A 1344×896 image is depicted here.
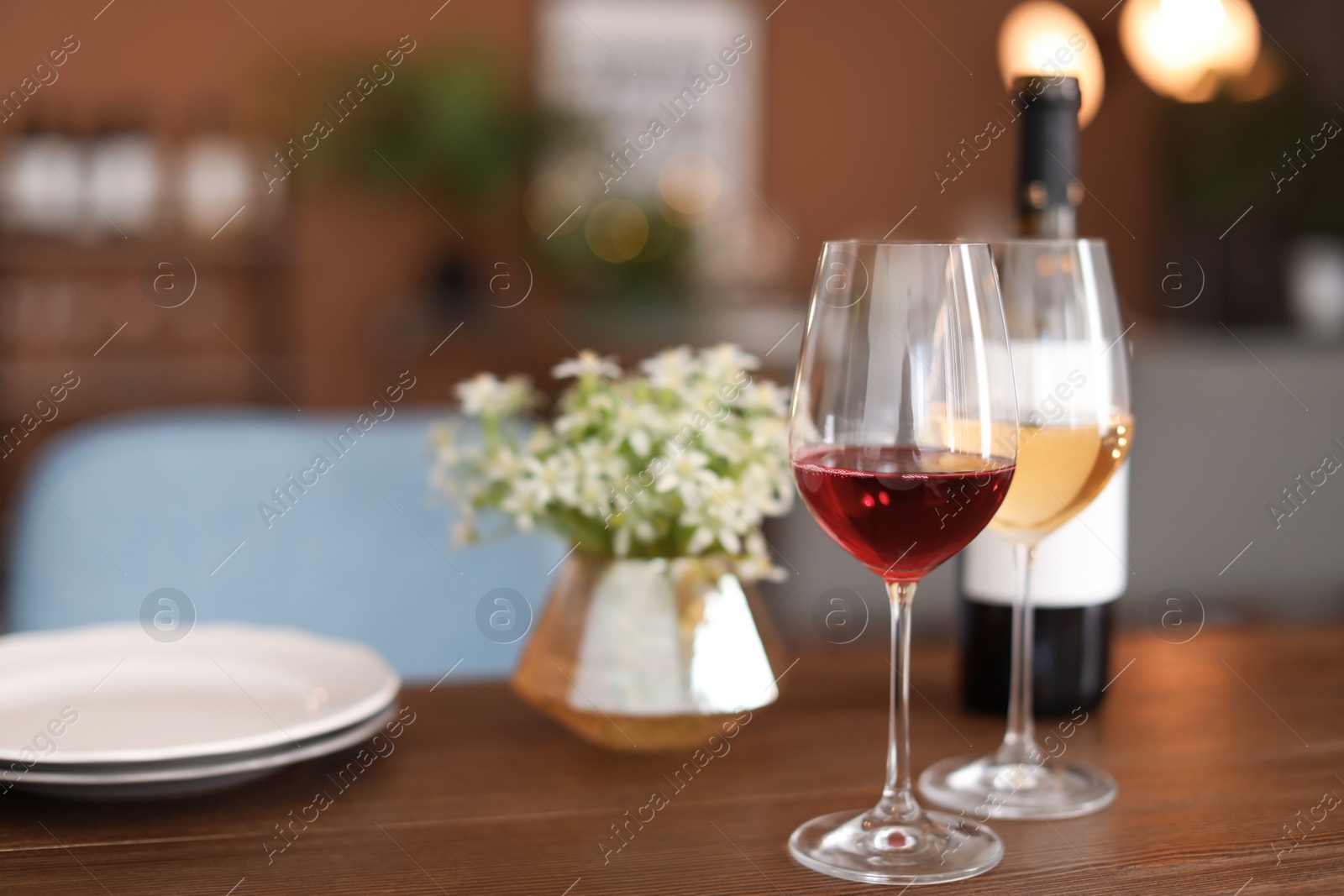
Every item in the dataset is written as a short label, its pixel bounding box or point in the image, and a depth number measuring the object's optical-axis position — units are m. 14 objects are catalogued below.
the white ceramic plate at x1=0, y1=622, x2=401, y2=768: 1.35
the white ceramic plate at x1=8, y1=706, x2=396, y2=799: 1.31
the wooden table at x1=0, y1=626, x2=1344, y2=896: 1.27
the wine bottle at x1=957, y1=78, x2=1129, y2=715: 1.43
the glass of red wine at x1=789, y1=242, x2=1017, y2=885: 1.27
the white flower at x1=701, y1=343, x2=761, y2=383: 1.43
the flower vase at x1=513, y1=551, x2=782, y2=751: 1.40
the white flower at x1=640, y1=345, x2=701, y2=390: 1.43
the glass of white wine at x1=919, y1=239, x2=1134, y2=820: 1.36
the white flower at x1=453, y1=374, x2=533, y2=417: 1.45
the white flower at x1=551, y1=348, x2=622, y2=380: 1.43
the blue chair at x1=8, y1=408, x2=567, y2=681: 1.78
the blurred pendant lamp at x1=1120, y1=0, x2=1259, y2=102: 4.60
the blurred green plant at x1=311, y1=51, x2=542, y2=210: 6.35
